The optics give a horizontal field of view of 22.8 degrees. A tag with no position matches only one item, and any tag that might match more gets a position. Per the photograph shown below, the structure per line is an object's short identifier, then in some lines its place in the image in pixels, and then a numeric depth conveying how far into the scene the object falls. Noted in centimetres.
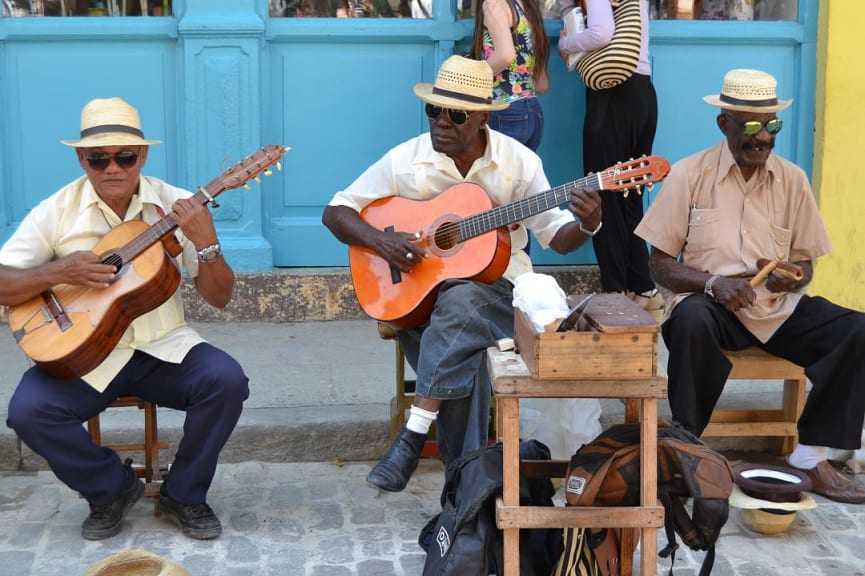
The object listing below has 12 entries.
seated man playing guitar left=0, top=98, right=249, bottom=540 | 687
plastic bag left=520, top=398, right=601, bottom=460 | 759
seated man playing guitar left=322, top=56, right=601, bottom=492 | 713
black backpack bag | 602
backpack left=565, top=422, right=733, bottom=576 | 598
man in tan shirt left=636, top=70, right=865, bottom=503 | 767
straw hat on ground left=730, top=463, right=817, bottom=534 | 708
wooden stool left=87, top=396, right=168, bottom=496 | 735
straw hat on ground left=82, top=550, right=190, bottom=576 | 565
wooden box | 566
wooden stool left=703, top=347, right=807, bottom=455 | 792
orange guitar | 740
